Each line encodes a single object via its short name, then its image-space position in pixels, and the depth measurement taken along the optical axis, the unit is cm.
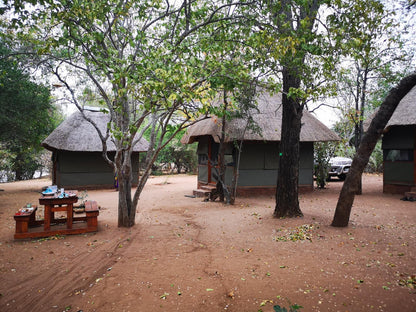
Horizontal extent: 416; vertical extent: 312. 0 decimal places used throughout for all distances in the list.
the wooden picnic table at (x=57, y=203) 534
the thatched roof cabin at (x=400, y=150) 1039
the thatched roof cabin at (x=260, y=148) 1107
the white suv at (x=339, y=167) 1642
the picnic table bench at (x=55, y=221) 529
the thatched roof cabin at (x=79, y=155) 1288
